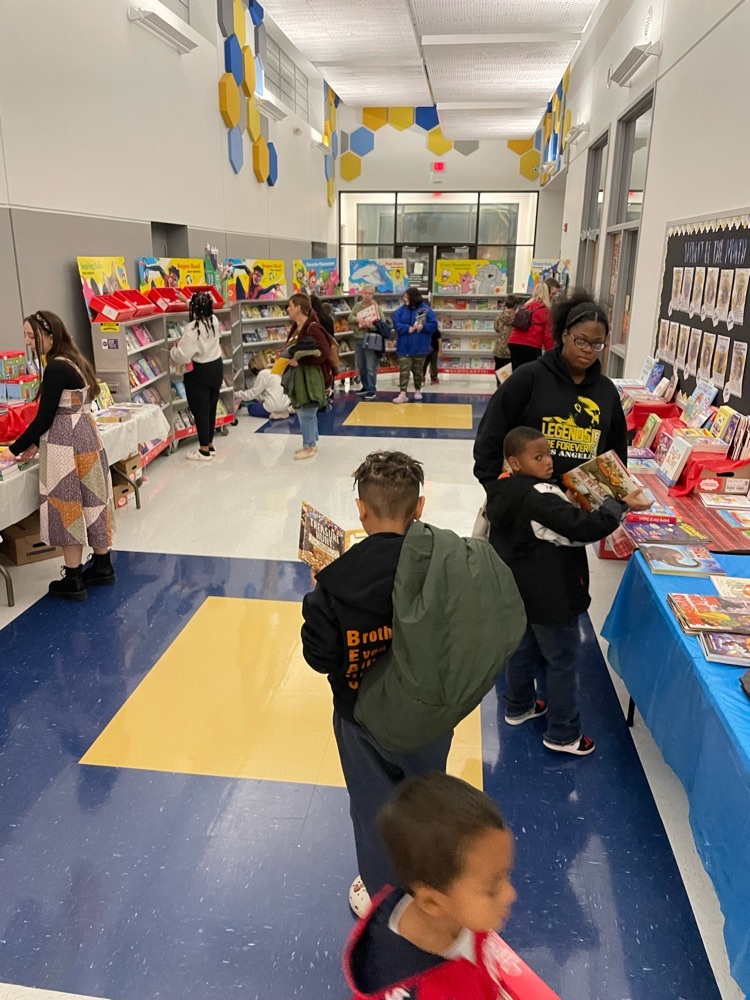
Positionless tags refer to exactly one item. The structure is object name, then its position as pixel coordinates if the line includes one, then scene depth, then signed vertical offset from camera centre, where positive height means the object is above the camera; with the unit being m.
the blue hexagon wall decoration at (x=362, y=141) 14.39 +2.33
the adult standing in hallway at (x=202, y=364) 6.45 -0.85
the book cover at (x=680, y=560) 2.73 -1.03
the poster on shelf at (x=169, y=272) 6.80 -0.08
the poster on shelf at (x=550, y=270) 10.43 +0.00
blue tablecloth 1.79 -1.29
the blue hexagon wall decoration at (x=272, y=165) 10.45 +1.35
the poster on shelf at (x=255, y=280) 8.76 -0.17
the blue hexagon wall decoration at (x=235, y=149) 8.90 +1.33
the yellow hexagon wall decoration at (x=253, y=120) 9.41 +1.77
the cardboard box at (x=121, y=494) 5.43 -1.62
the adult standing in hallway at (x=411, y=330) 10.05 -0.80
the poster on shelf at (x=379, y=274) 11.65 -0.10
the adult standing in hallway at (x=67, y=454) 3.70 -0.96
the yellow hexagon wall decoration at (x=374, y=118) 14.23 +2.73
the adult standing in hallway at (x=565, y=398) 2.70 -0.45
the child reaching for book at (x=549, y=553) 2.48 -0.96
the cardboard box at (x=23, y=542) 4.44 -1.61
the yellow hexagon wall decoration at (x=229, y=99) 8.45 +1.81
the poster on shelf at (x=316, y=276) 10.40 -0.14
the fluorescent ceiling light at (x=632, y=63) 5.55 +1.57
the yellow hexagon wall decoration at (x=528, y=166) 14.41 +1.89
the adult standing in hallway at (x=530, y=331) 8.48 -0.67
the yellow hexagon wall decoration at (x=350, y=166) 14.57 +1.88
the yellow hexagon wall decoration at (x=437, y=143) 14.19 +2.29
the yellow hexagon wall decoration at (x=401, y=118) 14.09 +2.70
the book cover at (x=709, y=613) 2.28 -1.03
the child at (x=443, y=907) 1.01 -0.84
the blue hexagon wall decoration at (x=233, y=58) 8.59 +2.30
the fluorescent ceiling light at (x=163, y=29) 6.30 +1.99
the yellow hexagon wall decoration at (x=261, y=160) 9.81 +1.33
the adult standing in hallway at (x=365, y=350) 10.18 -1.09
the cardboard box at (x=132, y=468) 5.35 -1.43
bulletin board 3.75 -0.17
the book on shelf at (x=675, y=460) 3.60 -0.88
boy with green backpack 1.51 -0.72
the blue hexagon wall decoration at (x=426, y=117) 14.03 +2.71
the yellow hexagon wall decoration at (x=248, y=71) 9.11 +2.29
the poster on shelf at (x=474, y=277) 12.11 -0.13
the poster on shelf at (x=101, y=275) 5.80 -0.10
